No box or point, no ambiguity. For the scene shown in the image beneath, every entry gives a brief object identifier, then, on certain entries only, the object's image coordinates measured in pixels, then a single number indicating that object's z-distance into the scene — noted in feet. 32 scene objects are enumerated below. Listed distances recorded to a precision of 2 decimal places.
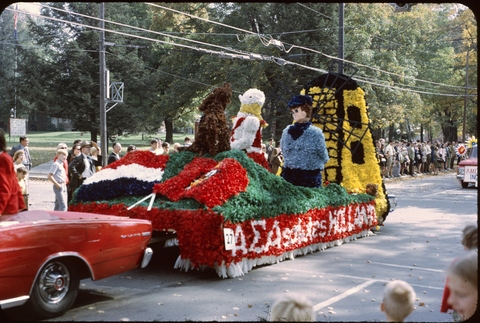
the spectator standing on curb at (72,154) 42.95
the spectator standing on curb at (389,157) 93.71
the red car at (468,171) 79.30
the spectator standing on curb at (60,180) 37.24
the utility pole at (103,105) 69.15
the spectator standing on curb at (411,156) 104.83
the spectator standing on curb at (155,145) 50.03
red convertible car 18.26
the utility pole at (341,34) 72.00
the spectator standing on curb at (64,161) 38.34
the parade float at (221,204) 25.82
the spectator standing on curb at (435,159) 117.60
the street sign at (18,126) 83.42
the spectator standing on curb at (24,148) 50.15
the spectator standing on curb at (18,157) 38.70
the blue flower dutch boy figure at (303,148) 34.53
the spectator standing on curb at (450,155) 133.08
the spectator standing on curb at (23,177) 34.55
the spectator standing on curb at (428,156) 114.37
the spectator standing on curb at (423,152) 112.16
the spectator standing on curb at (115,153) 48.32
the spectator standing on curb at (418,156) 110.01
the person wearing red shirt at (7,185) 19.74
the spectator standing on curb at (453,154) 133.39
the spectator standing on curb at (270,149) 73.03
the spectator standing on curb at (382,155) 91.04
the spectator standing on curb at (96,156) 45.43
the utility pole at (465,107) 132.70
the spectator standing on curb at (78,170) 41.04
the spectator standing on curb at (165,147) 54.01
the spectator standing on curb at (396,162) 98.09
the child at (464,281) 10.05
